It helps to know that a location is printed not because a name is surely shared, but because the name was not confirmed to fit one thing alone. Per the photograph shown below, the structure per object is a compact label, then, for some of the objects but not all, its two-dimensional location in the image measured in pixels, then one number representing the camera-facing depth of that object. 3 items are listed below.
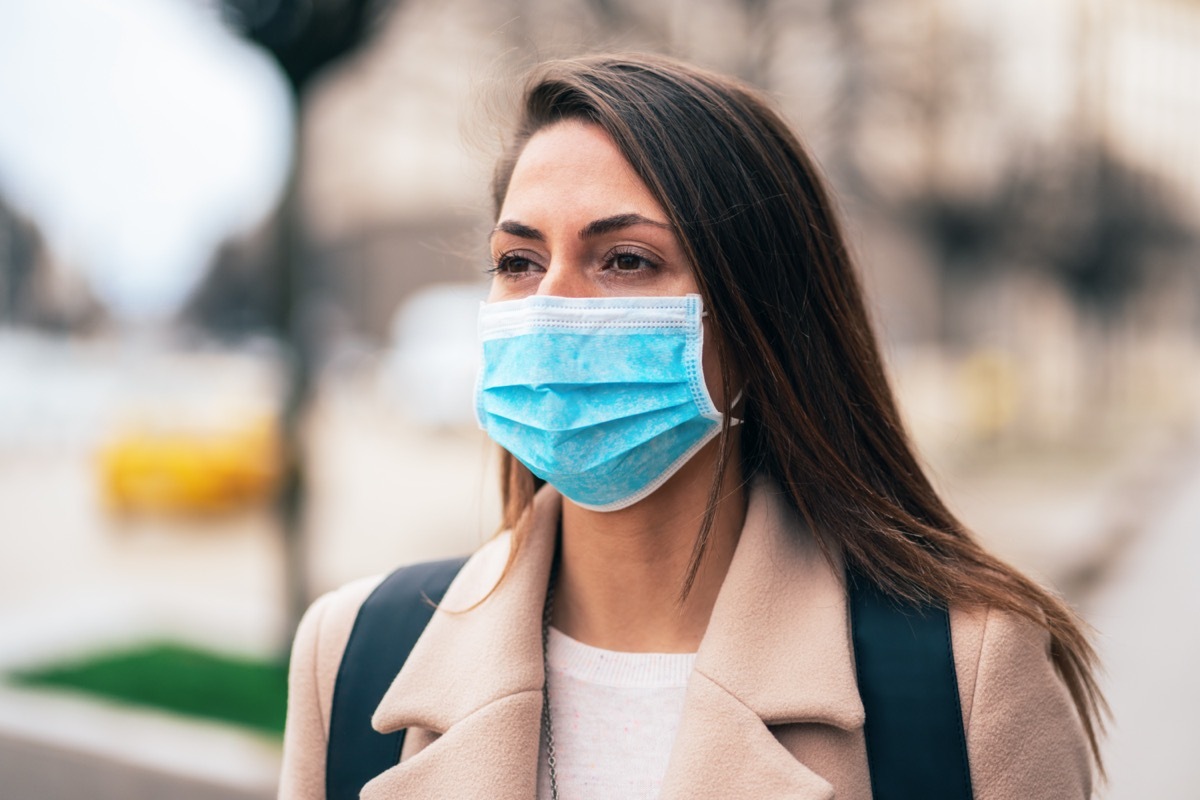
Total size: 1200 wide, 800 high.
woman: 1.72
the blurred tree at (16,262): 33.16
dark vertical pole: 5.03
